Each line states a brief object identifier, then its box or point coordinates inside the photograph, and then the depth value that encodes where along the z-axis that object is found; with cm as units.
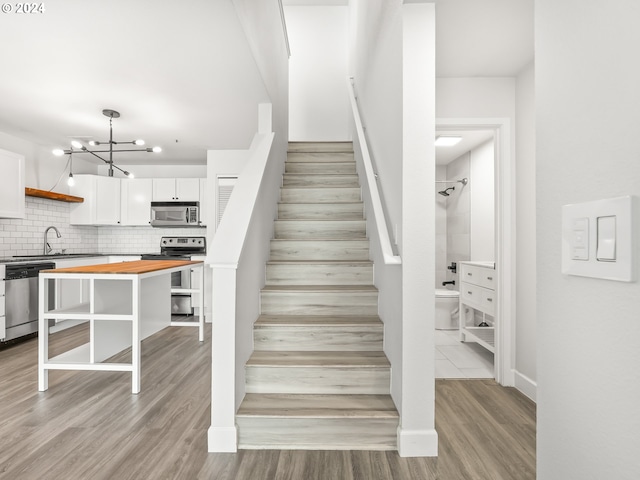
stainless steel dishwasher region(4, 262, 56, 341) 387
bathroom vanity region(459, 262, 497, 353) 321
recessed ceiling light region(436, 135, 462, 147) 408
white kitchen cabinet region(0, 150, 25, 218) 419
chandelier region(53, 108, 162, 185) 378
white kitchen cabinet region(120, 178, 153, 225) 596
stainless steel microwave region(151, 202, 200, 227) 581
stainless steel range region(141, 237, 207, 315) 539
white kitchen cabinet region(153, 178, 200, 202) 592
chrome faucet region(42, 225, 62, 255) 523
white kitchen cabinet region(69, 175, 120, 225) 571
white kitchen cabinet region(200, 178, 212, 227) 591
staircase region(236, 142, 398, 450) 193
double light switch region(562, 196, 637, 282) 49
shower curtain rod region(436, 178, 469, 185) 497
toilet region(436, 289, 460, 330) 459
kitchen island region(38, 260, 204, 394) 269
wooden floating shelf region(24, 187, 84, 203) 472
